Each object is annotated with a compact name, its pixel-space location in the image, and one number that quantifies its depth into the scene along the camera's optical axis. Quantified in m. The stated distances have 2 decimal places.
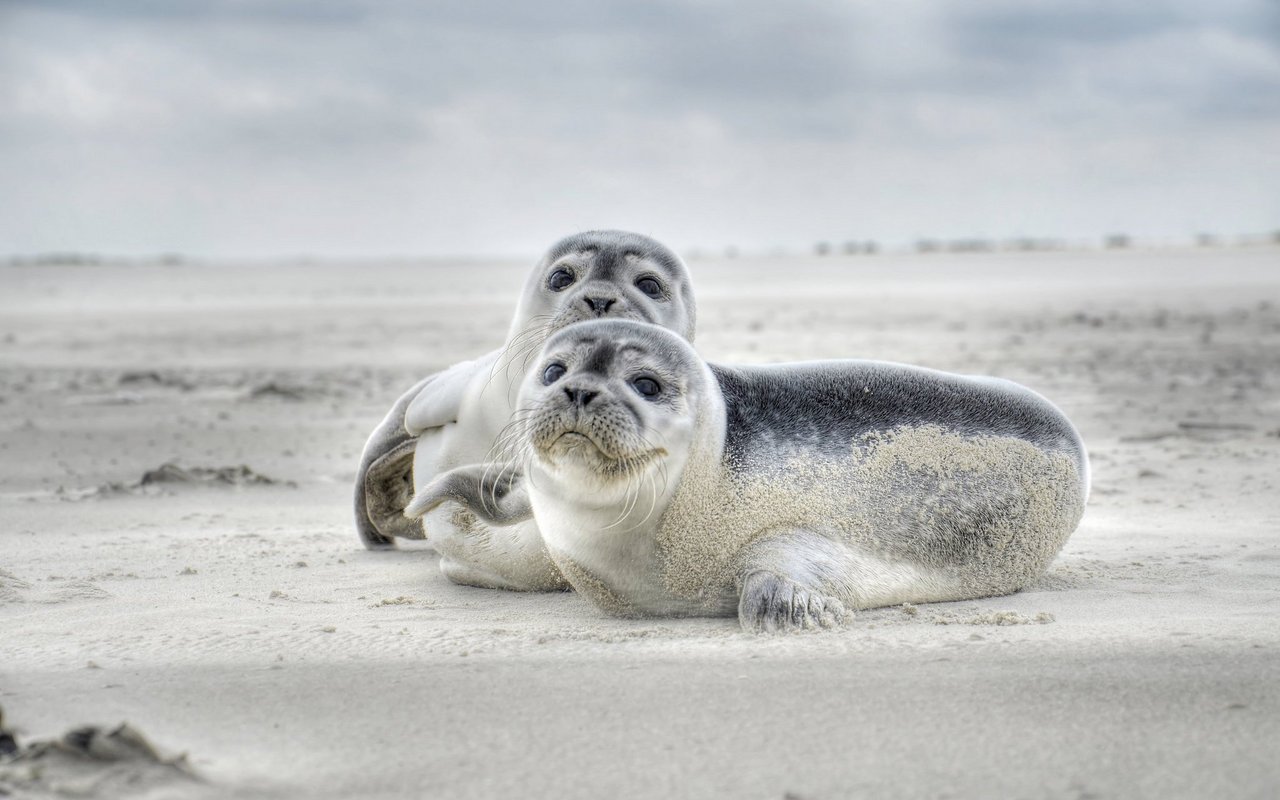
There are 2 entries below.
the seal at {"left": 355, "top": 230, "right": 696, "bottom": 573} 5.07
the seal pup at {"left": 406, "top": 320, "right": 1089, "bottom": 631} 4.09
